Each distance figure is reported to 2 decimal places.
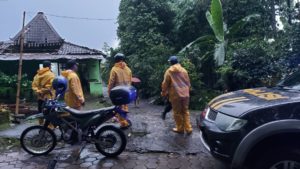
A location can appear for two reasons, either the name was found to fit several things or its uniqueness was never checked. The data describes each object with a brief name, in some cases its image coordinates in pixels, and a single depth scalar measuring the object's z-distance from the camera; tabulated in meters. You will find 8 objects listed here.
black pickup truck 2.88
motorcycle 4.32
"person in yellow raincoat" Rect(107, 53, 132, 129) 5.73
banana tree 9.04
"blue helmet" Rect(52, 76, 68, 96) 4.61
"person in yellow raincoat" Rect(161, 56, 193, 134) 5.35
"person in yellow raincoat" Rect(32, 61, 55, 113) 5.74
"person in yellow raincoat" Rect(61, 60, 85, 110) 5.05
